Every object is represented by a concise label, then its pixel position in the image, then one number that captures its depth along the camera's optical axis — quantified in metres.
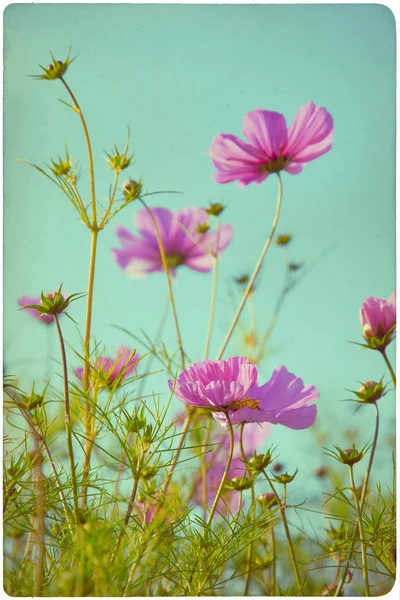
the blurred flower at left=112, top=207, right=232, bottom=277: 1.08
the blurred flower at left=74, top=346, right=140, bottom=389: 1.01
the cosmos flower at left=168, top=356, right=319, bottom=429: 0.97
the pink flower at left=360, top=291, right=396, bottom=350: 1.02
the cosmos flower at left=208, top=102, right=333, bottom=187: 1.04
